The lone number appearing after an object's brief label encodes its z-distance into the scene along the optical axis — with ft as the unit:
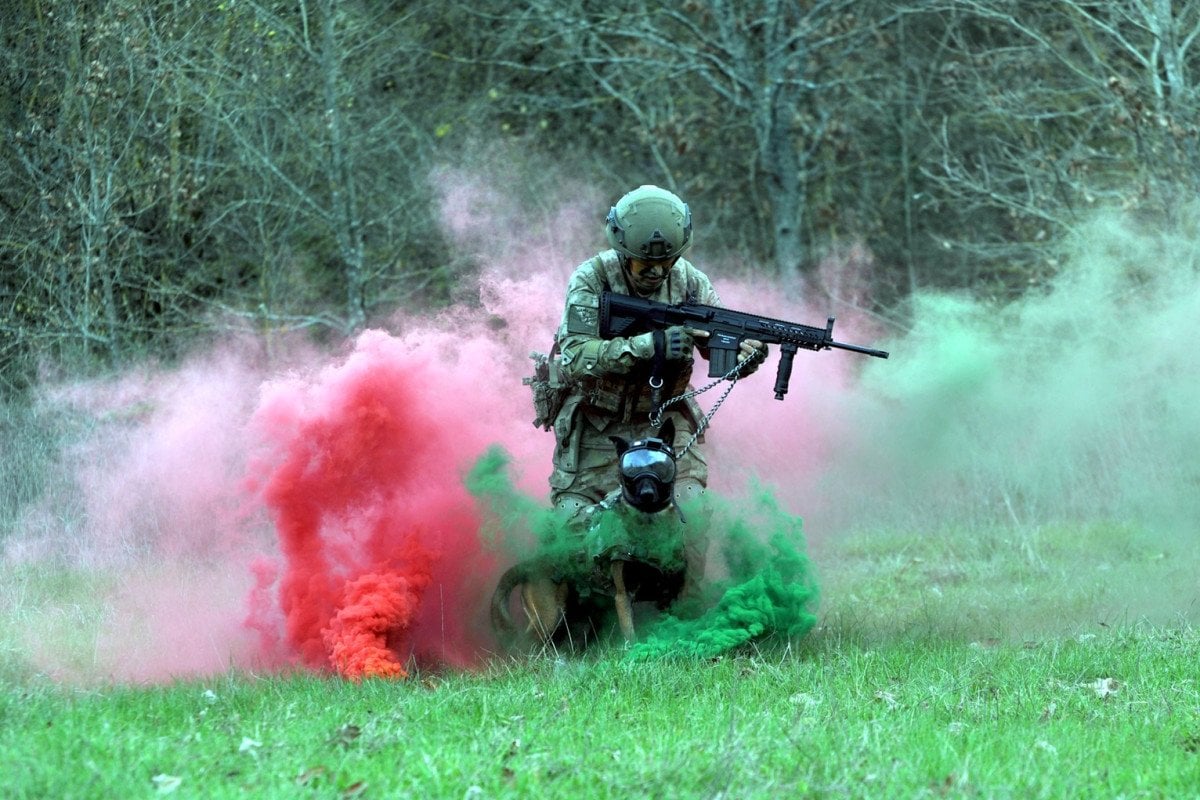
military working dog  49.16
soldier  49.85
